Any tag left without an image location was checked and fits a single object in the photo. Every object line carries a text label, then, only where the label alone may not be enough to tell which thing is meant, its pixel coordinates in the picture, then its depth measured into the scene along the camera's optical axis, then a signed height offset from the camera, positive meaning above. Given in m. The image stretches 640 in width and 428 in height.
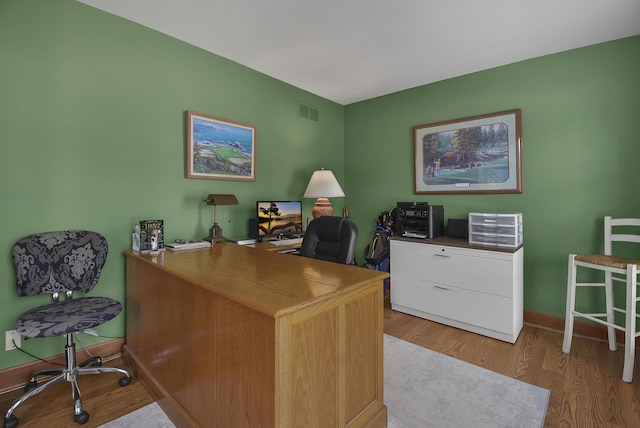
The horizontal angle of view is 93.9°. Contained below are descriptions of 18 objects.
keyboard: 2.85 -0.29
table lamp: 3.37 +0.27
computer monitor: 3.08 -0.06
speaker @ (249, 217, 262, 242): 2.97 -0.17
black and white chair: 1.61 -0.49
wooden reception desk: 1.06 -0.55
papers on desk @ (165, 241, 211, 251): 2.33 -0.26
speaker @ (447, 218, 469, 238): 3.21 -0.18
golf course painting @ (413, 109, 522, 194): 2.98 +0.61
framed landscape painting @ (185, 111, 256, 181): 2.68 +0.62
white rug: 1.65 -1.15
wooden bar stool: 1.99 -0.54
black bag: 3.60 -0.45
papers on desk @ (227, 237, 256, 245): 2.73 -0.26
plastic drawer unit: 2.68 -0.17
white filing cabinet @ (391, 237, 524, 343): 2.56 -0.69
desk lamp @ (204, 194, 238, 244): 2.63 +0.09
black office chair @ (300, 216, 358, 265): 2.10 -0.21
